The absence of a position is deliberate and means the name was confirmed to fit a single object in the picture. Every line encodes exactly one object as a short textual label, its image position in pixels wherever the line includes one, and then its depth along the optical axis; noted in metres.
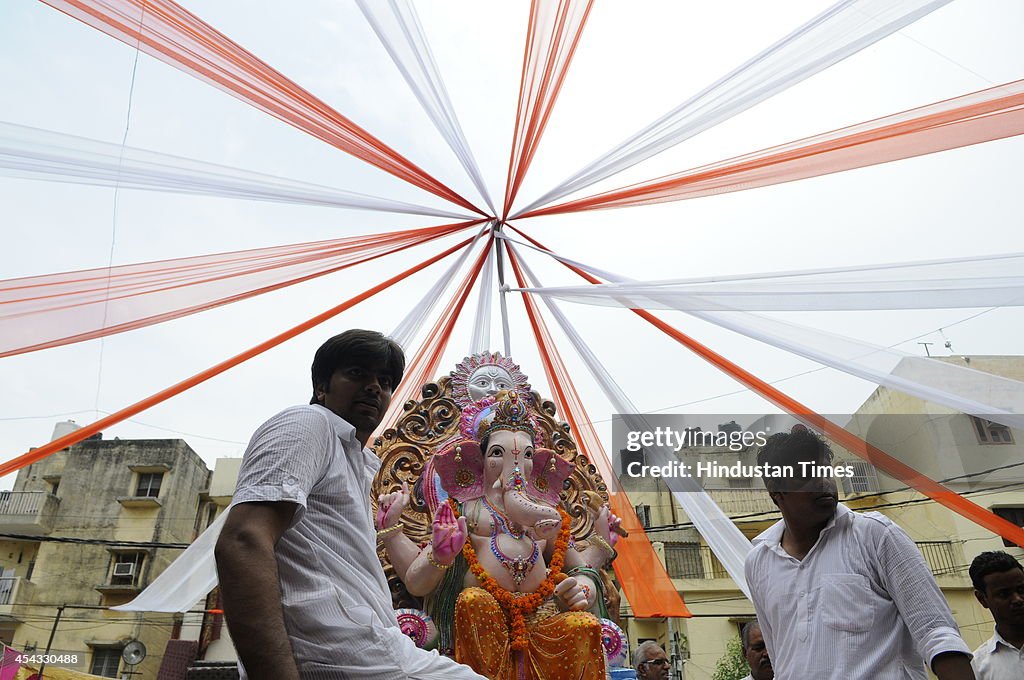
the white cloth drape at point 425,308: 5.88
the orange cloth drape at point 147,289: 3.38
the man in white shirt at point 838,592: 2.06
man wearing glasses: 5.24
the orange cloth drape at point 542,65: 4.25
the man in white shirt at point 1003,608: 3.28
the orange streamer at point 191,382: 3.70
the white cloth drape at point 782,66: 3.30
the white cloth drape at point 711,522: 4.43
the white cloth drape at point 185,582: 4.14
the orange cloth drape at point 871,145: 3.11
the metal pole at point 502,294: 5.48
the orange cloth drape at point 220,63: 3.34
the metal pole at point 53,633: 13.15
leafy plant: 13.90
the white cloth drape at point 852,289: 2.93
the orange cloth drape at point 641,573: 4.80
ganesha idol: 3.46
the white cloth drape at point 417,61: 4.09
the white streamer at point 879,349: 2.97
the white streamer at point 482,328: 6.50
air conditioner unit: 16.47
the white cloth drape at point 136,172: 3.10
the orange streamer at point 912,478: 3.40
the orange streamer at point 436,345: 6.23
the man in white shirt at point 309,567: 1.25
